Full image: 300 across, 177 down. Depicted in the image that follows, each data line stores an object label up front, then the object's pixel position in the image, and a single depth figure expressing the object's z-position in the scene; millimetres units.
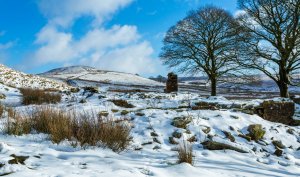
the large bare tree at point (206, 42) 22859
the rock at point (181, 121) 7205
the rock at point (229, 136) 6935
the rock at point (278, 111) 9781
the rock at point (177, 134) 6661
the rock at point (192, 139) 6582
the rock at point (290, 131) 8125
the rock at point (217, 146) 6305
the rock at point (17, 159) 4234
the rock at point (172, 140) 6379
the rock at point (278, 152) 6652
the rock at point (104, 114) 7724
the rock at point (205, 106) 9303
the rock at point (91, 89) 15423
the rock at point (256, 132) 7336
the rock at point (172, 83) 23625
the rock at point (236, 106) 9902
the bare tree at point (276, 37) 17000
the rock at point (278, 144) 7160
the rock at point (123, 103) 10473
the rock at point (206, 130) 7059
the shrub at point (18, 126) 5906
